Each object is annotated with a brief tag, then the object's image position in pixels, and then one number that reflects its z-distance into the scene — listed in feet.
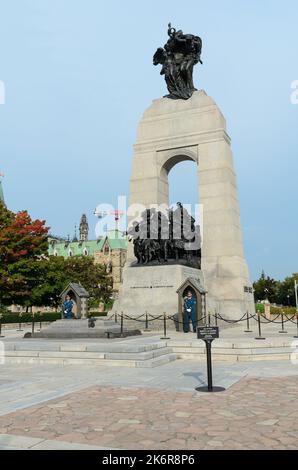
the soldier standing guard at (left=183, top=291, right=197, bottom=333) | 64.85
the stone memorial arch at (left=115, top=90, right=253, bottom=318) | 76.84
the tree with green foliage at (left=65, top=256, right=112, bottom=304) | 186.09
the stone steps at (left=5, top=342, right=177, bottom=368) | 39.19
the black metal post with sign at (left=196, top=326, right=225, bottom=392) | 27.99
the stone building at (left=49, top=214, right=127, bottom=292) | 368.85
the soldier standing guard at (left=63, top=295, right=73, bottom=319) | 64.59
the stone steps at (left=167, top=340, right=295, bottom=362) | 42.37
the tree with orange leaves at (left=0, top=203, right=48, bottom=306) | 109.19
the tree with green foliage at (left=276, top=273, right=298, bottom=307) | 323.63
